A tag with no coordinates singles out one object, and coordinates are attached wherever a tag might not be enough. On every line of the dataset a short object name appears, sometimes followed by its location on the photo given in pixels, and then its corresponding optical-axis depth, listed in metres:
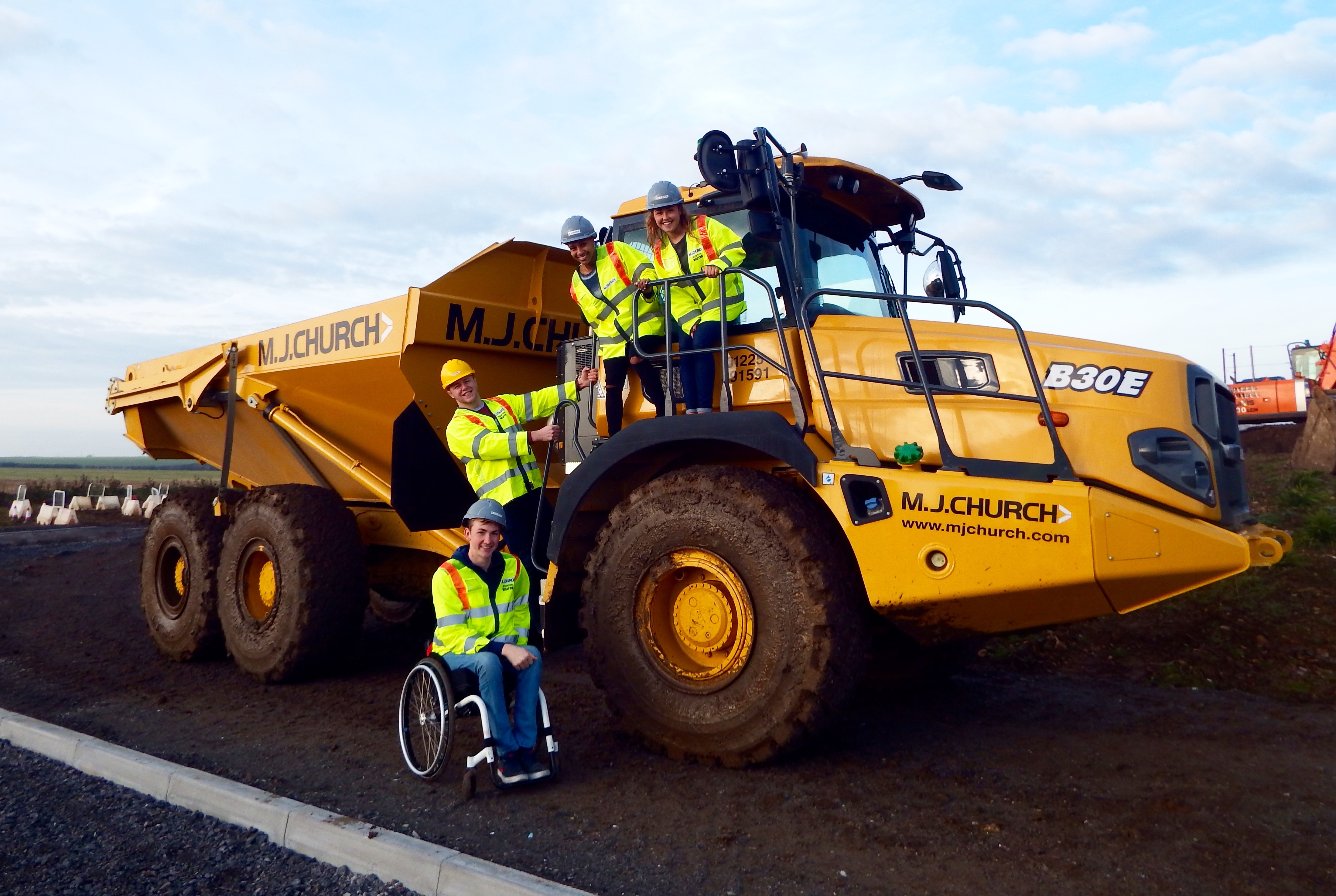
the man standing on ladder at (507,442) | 5.39
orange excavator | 22.70
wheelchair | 4.24
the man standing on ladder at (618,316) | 5.13
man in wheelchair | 4.30
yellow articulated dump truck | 3.93
